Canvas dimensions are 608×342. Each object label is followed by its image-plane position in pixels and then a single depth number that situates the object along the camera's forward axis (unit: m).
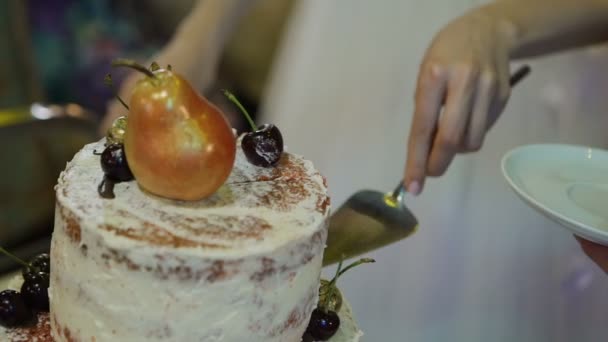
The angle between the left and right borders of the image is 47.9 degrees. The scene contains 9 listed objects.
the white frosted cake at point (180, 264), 0.72
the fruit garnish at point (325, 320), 0.92
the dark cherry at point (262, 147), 0.90
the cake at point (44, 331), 0.86
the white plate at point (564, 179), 1.06
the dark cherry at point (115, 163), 0.80
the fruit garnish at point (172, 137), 0.74
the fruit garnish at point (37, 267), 0.92
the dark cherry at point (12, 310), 0.86
